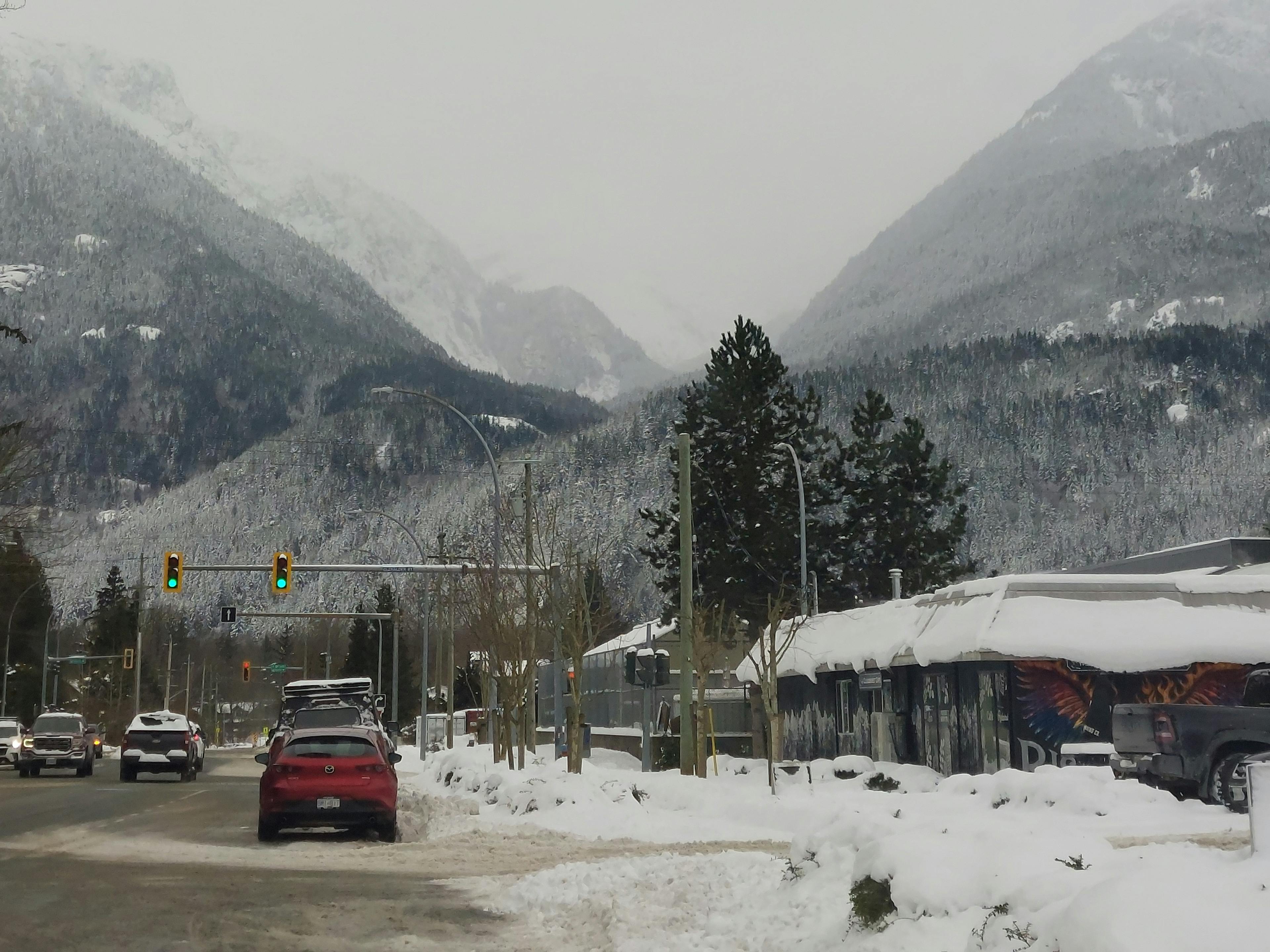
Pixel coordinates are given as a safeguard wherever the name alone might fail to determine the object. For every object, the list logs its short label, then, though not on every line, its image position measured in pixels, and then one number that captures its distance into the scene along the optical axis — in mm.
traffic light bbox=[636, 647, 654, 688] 30922
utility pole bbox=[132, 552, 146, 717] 90688
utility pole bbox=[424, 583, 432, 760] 64125
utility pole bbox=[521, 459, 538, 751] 35469
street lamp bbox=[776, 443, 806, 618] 40781
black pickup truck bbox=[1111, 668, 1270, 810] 19703
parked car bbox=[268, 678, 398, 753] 27578
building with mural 28438
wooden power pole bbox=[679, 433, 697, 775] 30031
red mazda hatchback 21594
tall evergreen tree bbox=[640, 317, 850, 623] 61844
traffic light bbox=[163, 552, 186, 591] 40406
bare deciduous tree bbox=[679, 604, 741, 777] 38375
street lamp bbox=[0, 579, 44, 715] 83000
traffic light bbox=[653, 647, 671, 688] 30797
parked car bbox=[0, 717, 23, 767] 60938
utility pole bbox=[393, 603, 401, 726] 77062
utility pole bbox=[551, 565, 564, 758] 36188
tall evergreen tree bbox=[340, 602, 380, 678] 136750
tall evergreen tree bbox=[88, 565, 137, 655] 129875
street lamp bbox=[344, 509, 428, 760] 64688
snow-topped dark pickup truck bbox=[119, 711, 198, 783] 45844
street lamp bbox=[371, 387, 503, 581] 37656
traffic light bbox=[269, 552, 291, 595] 40375
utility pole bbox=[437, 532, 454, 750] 60062
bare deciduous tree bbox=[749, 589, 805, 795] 30766
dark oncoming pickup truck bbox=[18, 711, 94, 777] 49344
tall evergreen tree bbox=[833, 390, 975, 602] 68500
